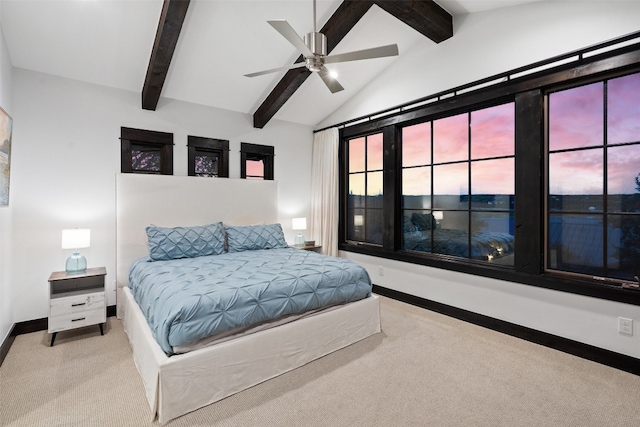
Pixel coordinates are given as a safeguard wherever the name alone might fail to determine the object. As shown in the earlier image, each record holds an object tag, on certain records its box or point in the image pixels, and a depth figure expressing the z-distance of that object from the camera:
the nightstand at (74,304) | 2.73
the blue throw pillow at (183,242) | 3.28
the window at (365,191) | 4.40
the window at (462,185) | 3.08
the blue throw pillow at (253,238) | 3.79
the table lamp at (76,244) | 2.93
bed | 1.85
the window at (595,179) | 2.34
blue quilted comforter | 1.90
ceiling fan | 2.17
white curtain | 4.80
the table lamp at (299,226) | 4.72
